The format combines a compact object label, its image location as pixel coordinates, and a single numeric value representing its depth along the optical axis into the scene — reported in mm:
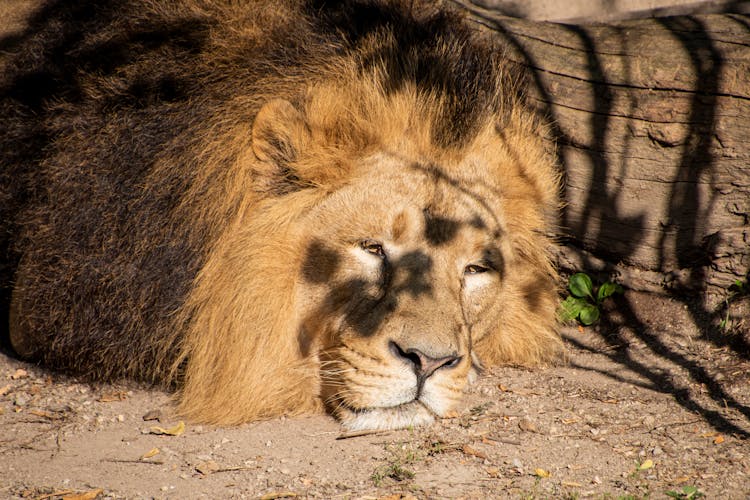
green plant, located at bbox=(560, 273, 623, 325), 9250
